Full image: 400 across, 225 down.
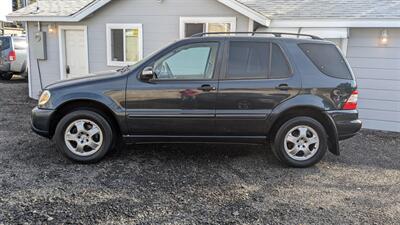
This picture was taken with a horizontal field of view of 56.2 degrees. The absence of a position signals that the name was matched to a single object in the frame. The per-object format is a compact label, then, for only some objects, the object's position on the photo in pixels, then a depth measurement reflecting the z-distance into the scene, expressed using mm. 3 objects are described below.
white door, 10375
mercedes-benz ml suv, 5113
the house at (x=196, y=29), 8344
